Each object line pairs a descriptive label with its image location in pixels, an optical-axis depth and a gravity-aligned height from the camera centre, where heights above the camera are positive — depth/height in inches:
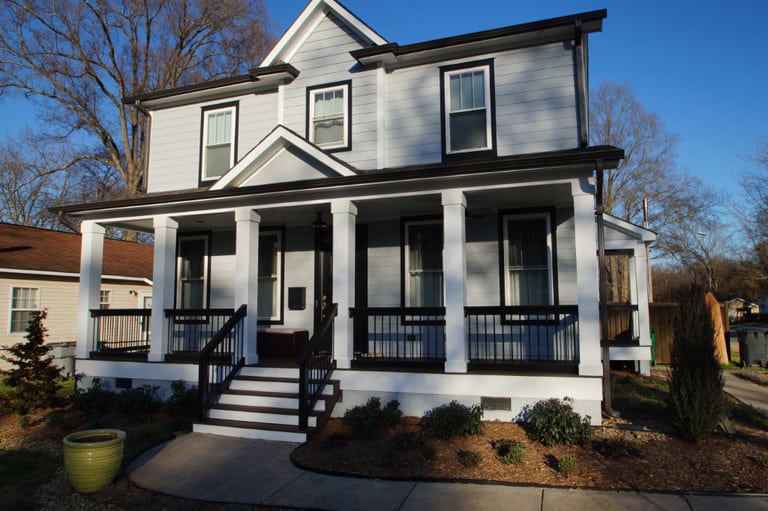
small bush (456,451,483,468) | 234.4 -68.7
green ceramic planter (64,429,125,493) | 223.0 -67.2
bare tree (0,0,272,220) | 890.7 +477.4
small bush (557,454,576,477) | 219.0 -66.8
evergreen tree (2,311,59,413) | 363.5 -47.2
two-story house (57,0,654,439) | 306.7 +63.1
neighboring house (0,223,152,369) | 619.8 +38.2
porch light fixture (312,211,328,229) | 399.5 +65.9
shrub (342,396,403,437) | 279.6 -60.4
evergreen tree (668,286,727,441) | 246.1 -31.7
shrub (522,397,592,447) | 251.0 -57.7
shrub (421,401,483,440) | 269.4 -60.1
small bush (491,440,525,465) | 234.5 -66.5
